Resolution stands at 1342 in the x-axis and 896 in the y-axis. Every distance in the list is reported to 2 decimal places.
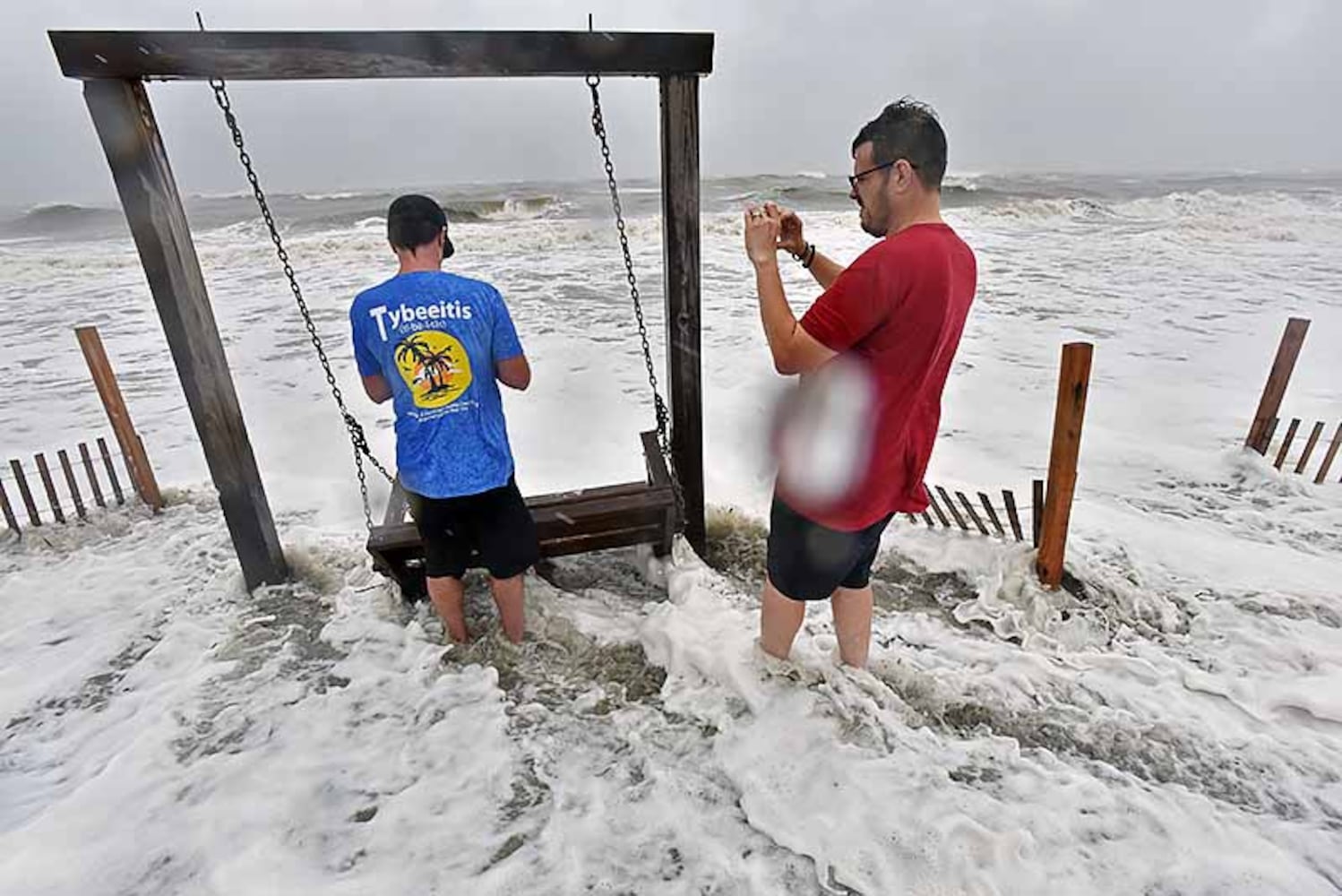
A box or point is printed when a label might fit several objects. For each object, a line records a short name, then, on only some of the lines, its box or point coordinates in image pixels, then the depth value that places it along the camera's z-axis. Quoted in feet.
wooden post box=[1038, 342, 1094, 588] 10.27
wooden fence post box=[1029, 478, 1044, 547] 11.38
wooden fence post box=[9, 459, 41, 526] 13.82
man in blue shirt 7.55
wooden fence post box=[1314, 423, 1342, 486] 14.24
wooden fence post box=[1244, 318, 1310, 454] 14.82
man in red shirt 5.65
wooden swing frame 8.30
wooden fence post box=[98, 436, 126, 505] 15.01
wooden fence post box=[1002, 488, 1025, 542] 12.23
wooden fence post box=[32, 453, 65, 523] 14.29
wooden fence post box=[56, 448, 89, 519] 14.35
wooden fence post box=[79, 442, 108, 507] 14.40
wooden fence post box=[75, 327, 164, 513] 14.66
